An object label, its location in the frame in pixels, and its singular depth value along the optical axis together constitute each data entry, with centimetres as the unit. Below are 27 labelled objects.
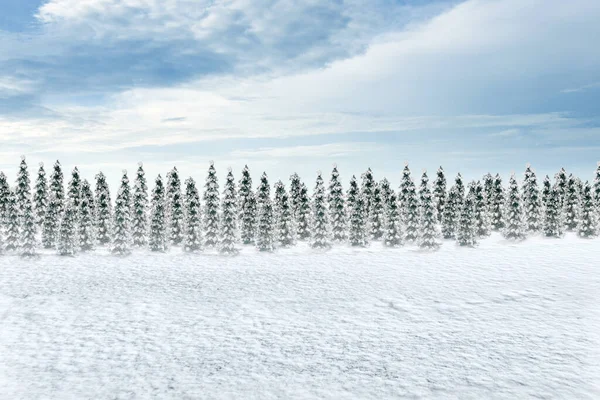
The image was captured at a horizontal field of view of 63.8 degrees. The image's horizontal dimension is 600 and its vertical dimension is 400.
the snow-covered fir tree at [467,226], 5406
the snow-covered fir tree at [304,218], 5941
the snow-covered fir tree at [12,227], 4800
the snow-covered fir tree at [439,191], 6551
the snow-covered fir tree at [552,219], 6184
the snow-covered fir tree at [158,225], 5034
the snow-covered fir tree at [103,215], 5384
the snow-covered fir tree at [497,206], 6850
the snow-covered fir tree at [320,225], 5259
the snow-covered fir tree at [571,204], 6700
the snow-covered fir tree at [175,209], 5234
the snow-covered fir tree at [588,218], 6109
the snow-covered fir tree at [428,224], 5166
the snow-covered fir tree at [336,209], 5506
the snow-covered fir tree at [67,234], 4700
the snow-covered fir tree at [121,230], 4822
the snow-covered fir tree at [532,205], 6438
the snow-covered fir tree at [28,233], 4641
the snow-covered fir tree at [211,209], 5056
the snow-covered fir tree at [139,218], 5147
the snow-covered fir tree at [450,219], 5900
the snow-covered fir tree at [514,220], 5906
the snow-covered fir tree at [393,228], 5456
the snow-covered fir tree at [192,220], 5050
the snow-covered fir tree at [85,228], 4906
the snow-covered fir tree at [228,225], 4953
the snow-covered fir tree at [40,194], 5931
